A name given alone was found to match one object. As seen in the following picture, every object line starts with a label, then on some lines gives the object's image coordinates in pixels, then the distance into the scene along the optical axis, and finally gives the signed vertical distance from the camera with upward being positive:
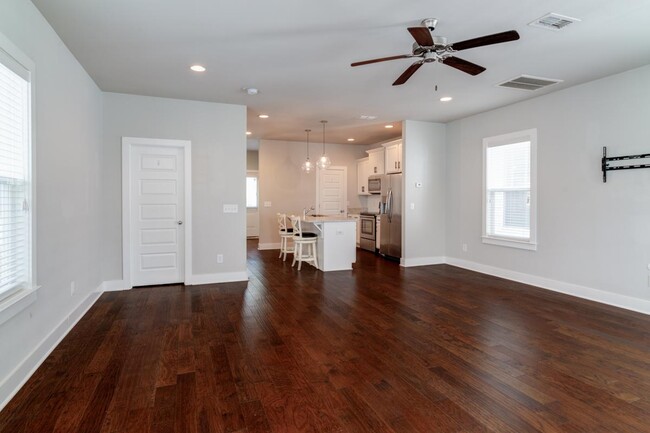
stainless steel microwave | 8.41 +0.72
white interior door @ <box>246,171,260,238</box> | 11.78 +0.24
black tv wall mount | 4.04 +0.62
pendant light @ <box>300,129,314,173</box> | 7.62 +1.02
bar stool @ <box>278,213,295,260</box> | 7.41 -0.42
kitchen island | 6.43 -0.54
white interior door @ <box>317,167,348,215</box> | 9.36 +0.60
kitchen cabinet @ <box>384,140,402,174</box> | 7.53 +1.24
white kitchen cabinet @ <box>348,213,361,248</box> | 9.23 -0.28
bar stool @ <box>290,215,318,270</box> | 6.61 -0.55
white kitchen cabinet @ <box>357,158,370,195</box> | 9.15 +1.02
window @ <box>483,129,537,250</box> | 5.37 +0.38
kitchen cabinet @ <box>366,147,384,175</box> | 8.42 +1.29
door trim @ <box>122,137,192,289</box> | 5.02 +0.40
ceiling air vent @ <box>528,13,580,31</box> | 2.92 +1.62
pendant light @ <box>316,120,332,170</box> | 7.12 +1.03
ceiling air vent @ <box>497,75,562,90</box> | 4.39 +1.68
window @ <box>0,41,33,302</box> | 2.31 +0.25
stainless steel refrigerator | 7.20 -0.06
